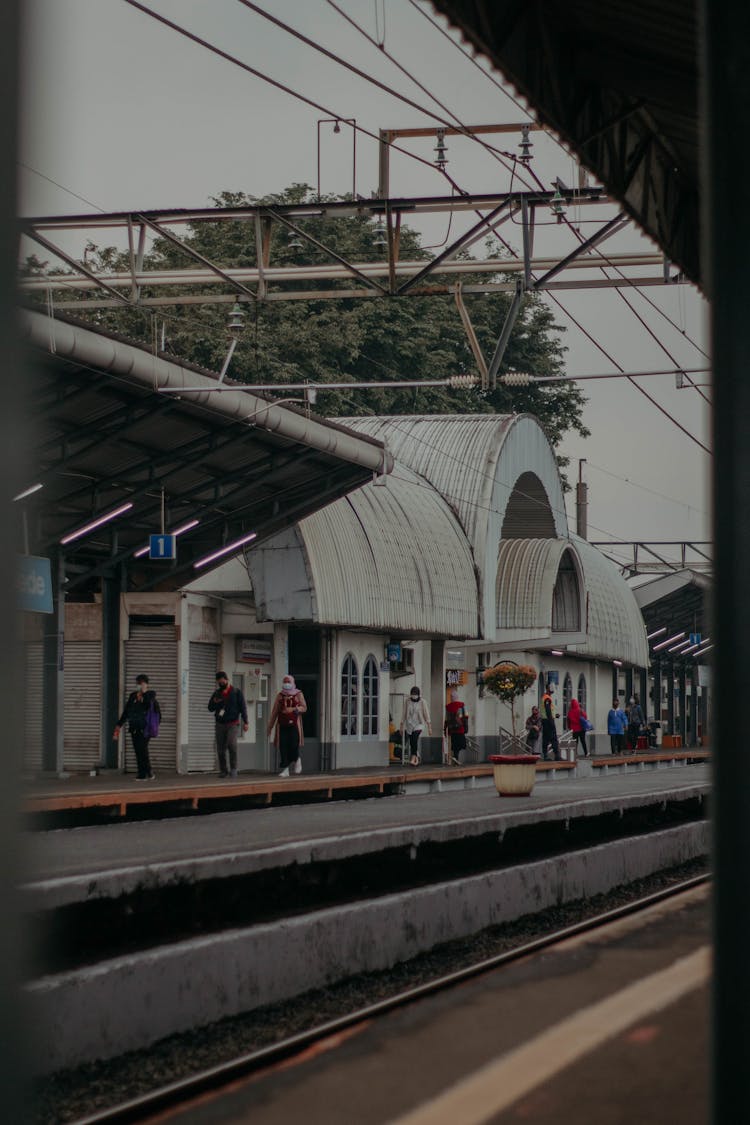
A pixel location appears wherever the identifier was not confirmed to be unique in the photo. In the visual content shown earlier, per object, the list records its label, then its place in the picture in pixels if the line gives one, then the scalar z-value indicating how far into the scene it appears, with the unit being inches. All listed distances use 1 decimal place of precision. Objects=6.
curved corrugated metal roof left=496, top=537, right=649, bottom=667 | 1690.5
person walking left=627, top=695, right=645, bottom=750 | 2161.7
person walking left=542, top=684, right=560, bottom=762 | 1635.1
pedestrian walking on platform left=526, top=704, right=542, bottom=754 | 1659.7
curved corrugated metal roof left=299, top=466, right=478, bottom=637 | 1184.2
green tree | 2085.4
